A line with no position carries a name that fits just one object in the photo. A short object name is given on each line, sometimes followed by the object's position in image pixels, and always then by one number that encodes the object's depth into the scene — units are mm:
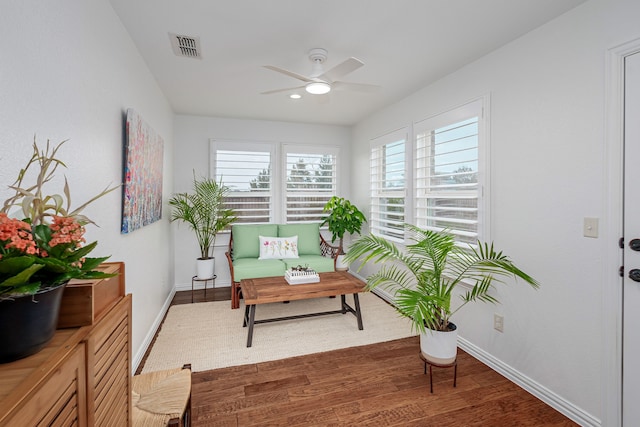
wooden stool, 1315
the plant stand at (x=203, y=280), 4165
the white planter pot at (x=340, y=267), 4807
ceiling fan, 2343
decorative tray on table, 3281
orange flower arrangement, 612
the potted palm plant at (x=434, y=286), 2086
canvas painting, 2219
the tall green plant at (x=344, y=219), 4629
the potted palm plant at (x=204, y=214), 4219
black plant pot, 637
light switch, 1905
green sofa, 3814
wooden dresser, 576
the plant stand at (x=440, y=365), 2235
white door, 1714
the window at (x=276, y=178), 4840
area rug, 2706
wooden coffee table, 2920
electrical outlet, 2517
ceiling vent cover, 2403
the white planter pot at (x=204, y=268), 4215
